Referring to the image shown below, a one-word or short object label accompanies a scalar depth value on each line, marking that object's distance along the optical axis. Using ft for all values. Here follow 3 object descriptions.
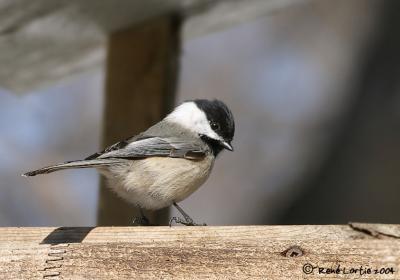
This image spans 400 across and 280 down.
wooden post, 21.62
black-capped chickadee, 18.12
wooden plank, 12.82
